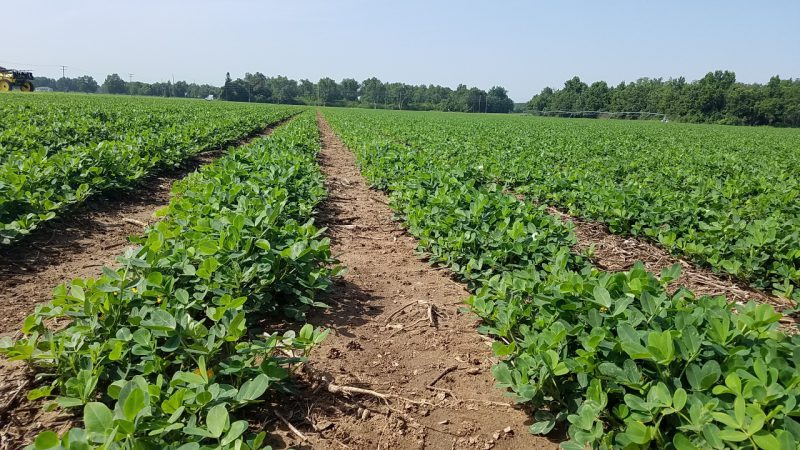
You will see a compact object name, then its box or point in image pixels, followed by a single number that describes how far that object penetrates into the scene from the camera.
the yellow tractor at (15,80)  43.93
